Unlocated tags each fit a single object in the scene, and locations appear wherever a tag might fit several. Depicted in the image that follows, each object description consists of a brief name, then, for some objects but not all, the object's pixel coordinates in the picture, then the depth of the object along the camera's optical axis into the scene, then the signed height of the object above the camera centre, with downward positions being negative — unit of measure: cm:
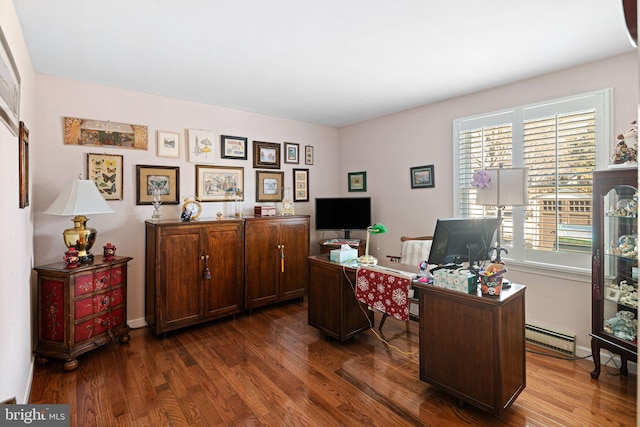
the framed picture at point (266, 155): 437 +80
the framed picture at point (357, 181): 486 +47
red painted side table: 261 -86
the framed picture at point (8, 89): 151 +66
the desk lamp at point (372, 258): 280 -45
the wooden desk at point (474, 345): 192 -89
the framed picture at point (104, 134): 309 +81
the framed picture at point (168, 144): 359 +78
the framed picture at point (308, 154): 490 +89
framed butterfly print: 319 +40
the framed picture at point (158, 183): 347 +32
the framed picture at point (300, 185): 480 +40
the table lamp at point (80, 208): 269 +3
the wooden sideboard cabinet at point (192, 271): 320 -66
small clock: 356 +5
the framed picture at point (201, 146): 380 +80
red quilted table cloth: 241 -65
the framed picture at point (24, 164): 209 +34
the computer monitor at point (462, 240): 219 -21
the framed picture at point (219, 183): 391 +36
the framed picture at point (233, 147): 407 +85
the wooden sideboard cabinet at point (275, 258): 386 -62
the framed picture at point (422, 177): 394 +43
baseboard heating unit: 281 -120
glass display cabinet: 231 -44
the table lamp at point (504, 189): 224 +16
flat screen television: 461 -5
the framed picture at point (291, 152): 468 +89
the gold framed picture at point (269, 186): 442 +36
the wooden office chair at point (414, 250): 337 -43
